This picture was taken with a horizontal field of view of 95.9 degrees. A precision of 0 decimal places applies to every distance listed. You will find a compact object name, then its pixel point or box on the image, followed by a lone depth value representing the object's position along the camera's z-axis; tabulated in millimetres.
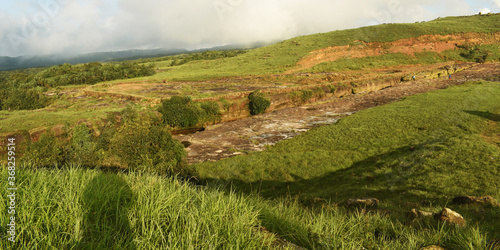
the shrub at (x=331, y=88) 48000
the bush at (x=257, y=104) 37022
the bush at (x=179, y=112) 30594
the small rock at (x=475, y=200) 7504
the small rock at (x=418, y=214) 6192
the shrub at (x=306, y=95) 43469
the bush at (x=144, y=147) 11977
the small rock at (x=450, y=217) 5195
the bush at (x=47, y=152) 10961
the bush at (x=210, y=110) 34062
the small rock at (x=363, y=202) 8891
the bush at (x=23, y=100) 35000
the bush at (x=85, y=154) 12273
